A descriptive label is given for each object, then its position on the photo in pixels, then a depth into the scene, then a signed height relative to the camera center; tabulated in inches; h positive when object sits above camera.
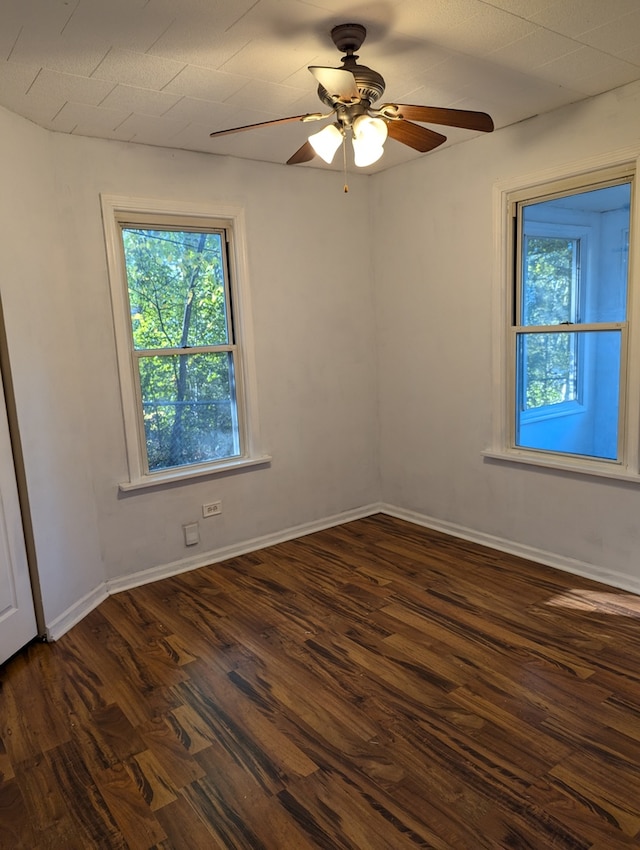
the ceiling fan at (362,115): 83.7 +31.5
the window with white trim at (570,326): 119.9 -1.4
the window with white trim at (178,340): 133.3 -0.2
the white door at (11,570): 104.1 -40.4
